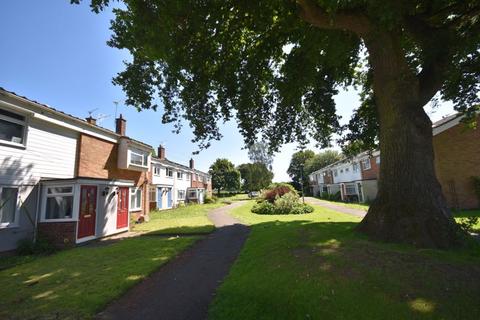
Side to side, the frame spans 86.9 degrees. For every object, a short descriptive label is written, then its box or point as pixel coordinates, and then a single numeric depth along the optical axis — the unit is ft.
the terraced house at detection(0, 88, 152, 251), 33.76
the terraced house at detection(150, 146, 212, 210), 101.55
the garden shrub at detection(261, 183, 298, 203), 88.60
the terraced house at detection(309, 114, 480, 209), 64.88
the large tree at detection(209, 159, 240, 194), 245.04
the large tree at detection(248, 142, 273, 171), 195.92
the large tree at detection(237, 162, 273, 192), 202.08
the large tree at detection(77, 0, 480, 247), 25.13
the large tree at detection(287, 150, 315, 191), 278.38
